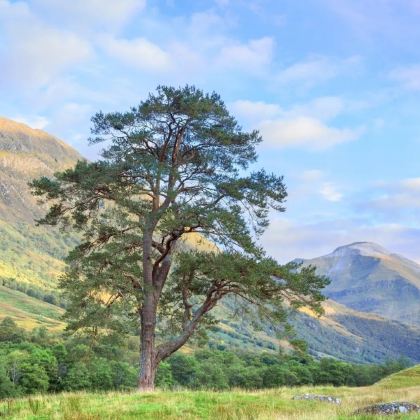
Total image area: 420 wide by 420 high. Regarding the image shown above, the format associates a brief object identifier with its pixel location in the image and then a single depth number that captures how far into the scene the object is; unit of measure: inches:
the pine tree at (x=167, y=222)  1045.8
